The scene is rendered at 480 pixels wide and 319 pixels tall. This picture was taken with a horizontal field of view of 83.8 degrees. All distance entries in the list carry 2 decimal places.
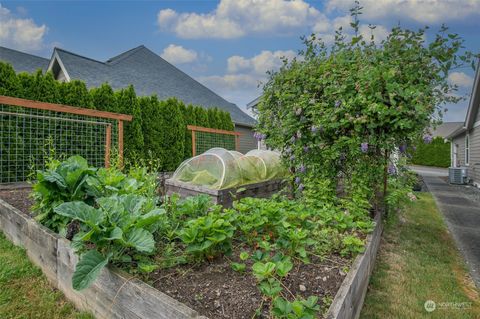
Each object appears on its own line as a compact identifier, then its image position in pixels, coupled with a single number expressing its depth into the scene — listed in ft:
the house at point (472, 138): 32.05
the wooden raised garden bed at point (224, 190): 13.03
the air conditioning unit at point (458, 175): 35.88
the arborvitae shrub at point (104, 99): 19.97
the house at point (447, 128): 123.25
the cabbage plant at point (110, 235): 4.72
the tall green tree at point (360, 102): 9.31
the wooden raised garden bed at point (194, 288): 4.25
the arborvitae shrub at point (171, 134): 24.61
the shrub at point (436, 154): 67.82
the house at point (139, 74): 30.63
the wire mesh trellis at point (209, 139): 25.53
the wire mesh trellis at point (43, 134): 15.02
